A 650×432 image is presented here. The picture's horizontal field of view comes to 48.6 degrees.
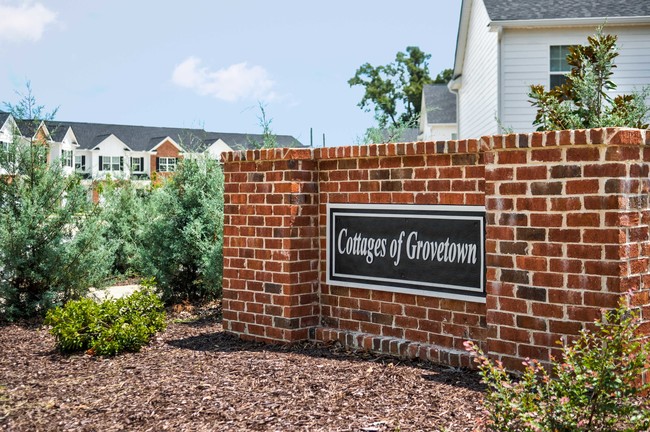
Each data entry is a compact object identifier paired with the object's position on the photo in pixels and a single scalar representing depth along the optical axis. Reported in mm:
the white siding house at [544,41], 16719
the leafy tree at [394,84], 56469
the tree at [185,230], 9375
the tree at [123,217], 13109
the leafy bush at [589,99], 7742
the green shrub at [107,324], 6379
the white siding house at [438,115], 34156
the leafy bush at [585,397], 3330
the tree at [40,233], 8891
